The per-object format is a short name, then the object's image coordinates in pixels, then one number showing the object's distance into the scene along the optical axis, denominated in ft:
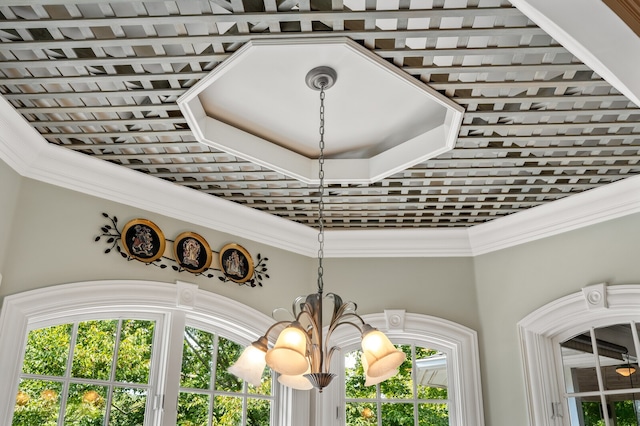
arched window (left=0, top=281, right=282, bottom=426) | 9.68
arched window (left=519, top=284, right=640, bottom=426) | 11.29
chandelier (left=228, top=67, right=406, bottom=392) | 7.30
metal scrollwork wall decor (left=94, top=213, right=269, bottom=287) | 11.02
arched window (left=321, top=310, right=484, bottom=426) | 12.66
